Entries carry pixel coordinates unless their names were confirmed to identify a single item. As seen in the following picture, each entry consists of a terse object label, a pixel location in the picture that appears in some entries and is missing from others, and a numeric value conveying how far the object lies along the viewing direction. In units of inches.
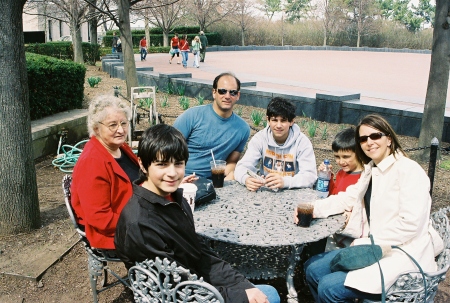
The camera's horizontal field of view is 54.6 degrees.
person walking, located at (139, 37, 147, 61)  921.3
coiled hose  228.1
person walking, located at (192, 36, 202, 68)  820.0
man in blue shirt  146.1
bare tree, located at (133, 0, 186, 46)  1267.8
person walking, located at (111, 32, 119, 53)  1003.9
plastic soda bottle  118.0
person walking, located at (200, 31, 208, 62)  892.0
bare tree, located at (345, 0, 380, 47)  1633.9
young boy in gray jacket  123.1
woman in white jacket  87.0
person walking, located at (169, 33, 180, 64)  875.4
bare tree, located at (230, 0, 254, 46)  1590.8
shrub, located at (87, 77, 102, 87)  464.1
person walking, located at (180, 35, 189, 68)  835.4
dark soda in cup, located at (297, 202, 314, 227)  96.3
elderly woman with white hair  99.0
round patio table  93.2
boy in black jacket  69.1
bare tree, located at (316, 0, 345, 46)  1642.5
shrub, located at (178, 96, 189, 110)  352.2
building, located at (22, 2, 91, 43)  1386.8
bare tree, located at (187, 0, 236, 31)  1423.5
